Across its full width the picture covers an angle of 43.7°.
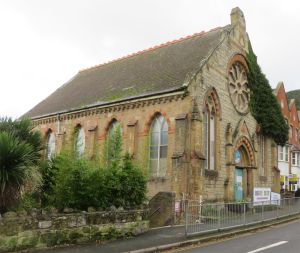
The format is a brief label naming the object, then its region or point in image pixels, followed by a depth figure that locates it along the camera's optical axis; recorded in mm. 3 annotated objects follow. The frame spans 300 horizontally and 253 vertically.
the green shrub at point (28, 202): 11508
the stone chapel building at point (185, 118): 19562
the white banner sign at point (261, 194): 24053
